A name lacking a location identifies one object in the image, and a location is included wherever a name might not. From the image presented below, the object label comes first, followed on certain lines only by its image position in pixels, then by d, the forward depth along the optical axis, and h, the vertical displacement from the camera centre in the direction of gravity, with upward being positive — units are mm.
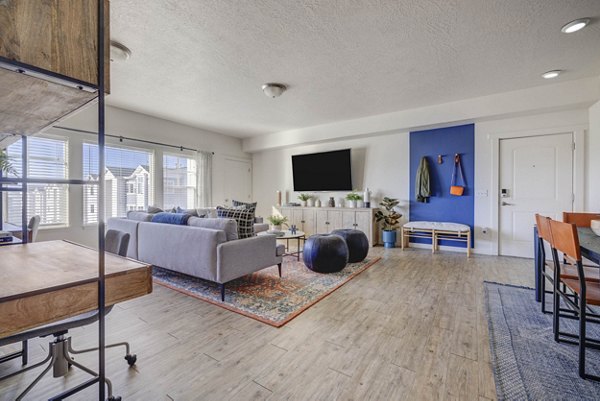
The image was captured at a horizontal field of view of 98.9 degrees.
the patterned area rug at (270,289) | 2357 -1005
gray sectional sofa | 2600 -558
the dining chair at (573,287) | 1488 -582
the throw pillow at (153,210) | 4316 -178
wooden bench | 4336 -606
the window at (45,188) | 3650 +178
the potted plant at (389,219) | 5133 -401
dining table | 1417 -287
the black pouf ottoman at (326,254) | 3430 -738
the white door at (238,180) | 6730 +527
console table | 5305 -431
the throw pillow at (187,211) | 4230 -206
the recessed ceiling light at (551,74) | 3279 +1636
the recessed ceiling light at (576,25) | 2295 +1600
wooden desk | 706 -267
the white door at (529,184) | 3934 +244
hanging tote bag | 4648 +306
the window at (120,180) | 4320 +359
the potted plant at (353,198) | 5660 +35
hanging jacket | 4879 +334
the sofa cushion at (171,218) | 3055 -233
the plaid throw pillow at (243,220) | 2996 -244
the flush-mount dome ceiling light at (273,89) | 3611 +1578
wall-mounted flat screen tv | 5809 +673
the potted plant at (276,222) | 4402 -385
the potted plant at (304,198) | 6324 +39
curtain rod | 4112 +1133
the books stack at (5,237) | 1731 -258
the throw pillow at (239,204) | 3651 -80
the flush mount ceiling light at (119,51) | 2619 +1559
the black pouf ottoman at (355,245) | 3967 -704
